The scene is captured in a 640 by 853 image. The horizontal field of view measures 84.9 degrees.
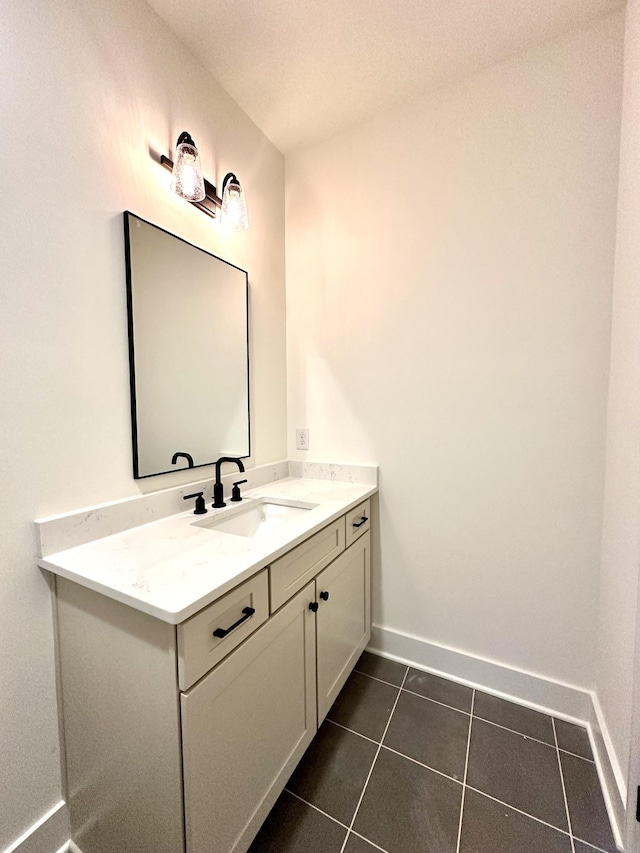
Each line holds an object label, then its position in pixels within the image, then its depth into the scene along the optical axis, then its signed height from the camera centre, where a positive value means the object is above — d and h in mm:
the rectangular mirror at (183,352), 1237 +232
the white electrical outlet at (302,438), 1992 -169
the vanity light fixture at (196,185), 1261 +867
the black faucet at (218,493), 1430 -347
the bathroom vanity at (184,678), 778 -694
